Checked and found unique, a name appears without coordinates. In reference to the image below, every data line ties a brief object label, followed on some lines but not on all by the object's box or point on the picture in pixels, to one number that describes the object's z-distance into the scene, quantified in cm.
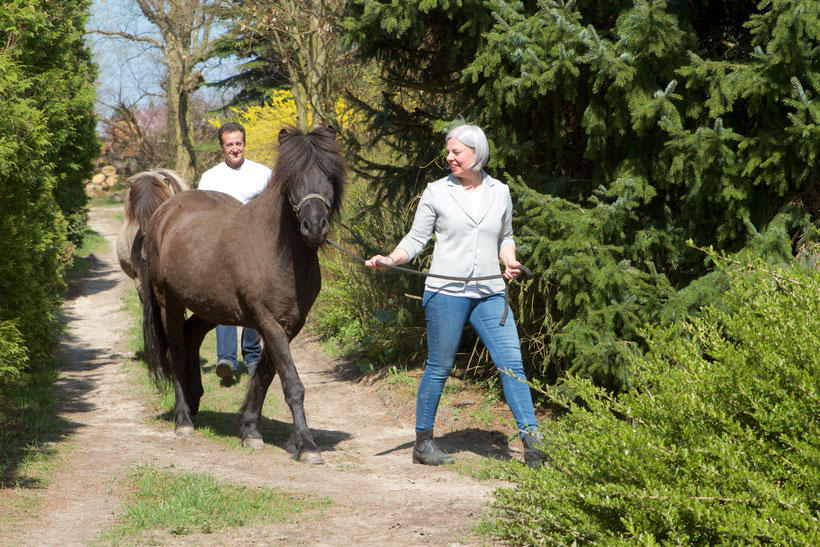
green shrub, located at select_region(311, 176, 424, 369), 1637
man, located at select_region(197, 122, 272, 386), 1441
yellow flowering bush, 4047
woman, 970
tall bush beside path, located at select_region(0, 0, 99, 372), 930
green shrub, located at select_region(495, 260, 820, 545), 473
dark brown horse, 1030
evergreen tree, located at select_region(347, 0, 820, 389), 1026
